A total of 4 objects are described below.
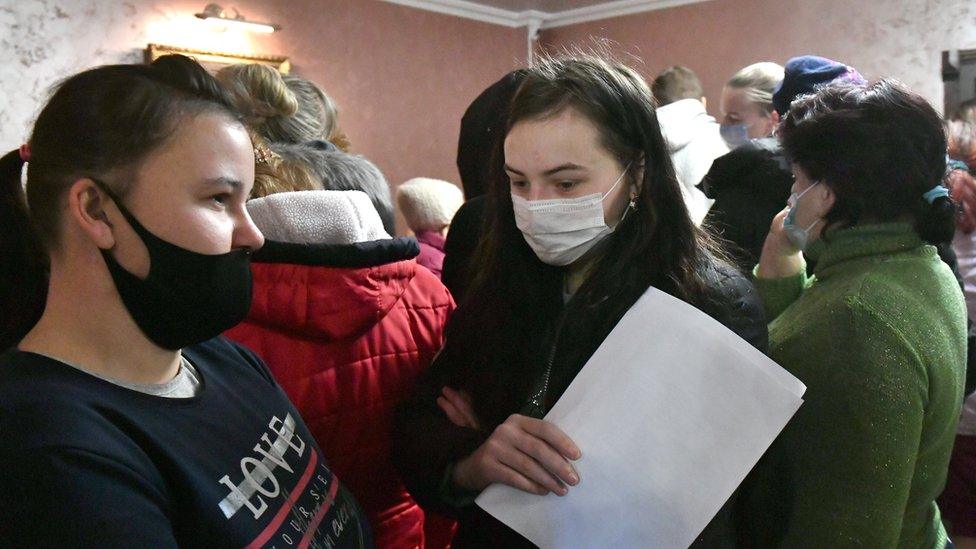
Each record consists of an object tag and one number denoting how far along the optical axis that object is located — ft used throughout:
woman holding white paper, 3.51
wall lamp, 13.94
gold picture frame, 13.39
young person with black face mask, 2.29
